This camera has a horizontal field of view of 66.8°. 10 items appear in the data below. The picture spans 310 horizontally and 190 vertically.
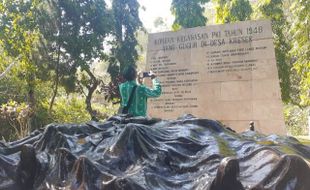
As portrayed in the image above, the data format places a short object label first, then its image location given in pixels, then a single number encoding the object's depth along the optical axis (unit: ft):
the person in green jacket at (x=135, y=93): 8.03
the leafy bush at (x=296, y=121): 39.57
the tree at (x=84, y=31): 30.77
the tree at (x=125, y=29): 34.07
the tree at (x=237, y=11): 29.35
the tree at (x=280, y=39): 27.97
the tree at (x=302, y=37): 20.45
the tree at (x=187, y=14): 30.44
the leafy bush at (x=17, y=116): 24.93
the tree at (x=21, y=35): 27.10
